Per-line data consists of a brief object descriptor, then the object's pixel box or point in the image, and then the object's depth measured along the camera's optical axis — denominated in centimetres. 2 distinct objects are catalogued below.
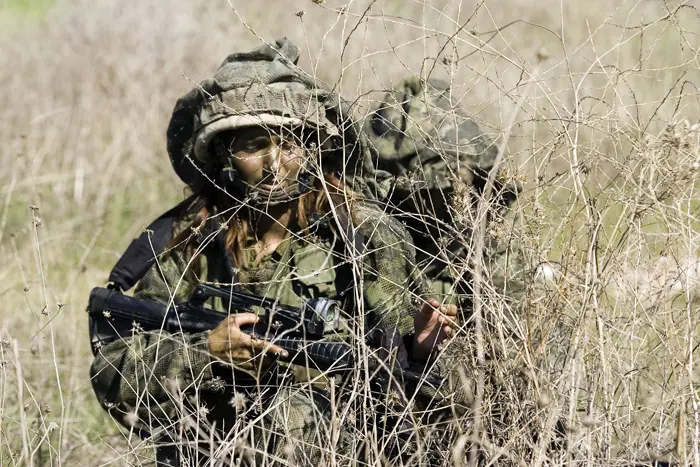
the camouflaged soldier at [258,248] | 658
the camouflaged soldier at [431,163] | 722
